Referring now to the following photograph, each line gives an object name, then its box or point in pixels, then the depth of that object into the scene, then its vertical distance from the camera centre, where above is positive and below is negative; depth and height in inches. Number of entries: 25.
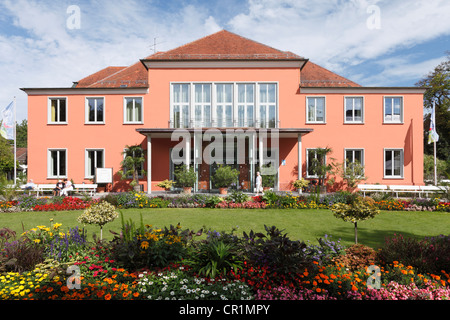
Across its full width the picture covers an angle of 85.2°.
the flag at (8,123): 717.3 +117.3
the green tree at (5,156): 1369.8 +37.9
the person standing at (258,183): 591.9 -52.7
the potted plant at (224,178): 592.1 -40.3
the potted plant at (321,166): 667.4 -13.6
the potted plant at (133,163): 665.0 -3.1
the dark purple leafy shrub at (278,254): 137.2 -55.2
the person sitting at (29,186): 606.5 -59.1
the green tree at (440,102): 1195.3 +296.1
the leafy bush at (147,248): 151.9 -55.9
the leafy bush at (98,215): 217.0 -47.6
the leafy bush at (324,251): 157.2 -61.8
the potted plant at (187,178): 599.8 -40.2
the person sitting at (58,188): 607.2 -64.6
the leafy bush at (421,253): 152.1 -60.7
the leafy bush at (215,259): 142.2 -60.1
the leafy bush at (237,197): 460.5 -68.0
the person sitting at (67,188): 582.9 -62.7
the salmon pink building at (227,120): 697.6 +120.0
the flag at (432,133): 748.4 +84.6
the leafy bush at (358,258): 159.4 -65.9
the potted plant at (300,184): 622.5 -58.3
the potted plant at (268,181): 627.5 -50.6
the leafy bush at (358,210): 211.8 -43.5
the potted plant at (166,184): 643.5 -59.0
